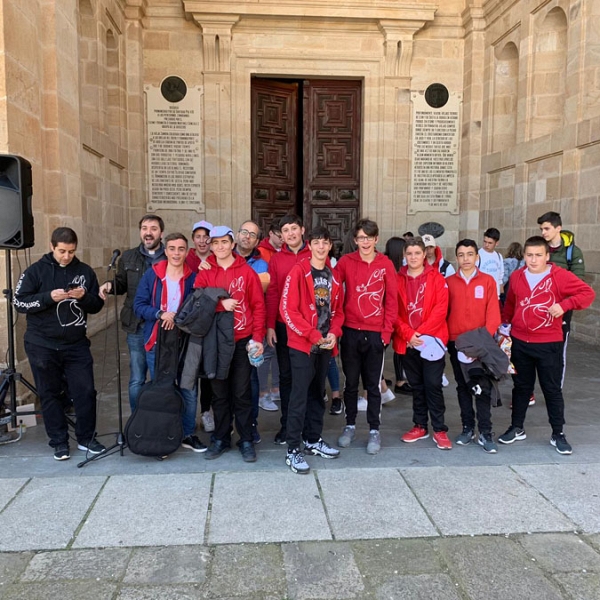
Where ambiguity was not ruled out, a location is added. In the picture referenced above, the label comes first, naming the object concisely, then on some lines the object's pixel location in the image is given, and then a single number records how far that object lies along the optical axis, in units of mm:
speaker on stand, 4094
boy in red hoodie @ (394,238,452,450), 4195
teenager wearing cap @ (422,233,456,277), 4992
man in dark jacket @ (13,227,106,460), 3875
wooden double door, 11062
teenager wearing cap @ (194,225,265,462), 3971
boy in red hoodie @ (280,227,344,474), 3830
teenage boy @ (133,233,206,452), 4043
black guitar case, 3895
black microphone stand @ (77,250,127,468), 3922
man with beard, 4297
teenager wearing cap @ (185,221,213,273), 4547
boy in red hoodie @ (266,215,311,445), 4230
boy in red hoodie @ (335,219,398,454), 4121
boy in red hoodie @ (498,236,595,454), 4117
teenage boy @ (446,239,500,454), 4223
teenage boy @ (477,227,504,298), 6539
